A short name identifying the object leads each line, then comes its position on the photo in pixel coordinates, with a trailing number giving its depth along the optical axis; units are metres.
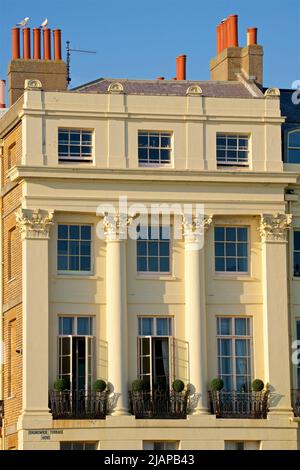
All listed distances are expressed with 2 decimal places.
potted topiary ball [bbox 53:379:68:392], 83.00
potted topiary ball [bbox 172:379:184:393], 83.75
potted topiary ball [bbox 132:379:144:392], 83.62
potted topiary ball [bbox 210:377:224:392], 84.00
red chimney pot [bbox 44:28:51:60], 89.19
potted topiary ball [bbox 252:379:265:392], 84.25
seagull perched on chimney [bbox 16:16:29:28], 89.50
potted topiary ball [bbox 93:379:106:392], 83.19
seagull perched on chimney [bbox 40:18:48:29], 89.75
